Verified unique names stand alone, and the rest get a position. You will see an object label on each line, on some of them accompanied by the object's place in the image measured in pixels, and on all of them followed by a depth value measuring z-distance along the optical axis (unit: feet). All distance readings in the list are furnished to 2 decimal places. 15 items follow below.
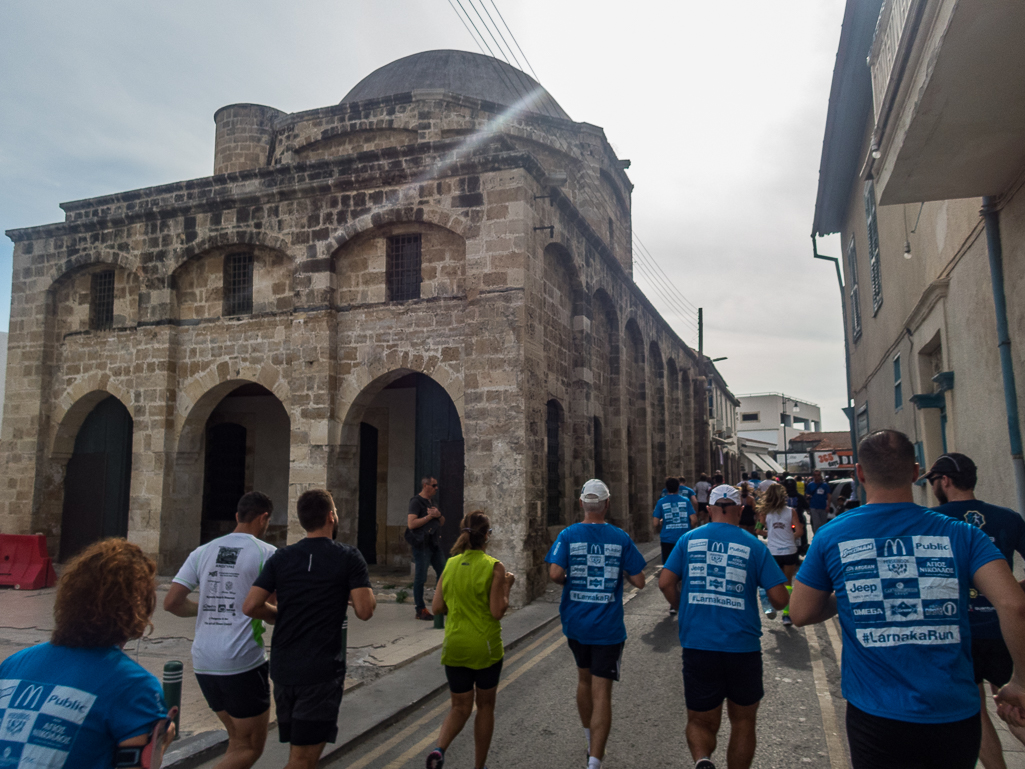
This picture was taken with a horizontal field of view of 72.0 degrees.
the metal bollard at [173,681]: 14.35
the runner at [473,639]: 14.23
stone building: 35.86
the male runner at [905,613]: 8.27
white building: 242.99
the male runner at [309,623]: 11.47
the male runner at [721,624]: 12.60
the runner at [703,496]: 48.67
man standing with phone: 30.32
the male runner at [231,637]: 12.05
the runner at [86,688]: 6.50
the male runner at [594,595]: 14.82
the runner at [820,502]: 54.70
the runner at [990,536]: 12.26
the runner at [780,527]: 29.30
